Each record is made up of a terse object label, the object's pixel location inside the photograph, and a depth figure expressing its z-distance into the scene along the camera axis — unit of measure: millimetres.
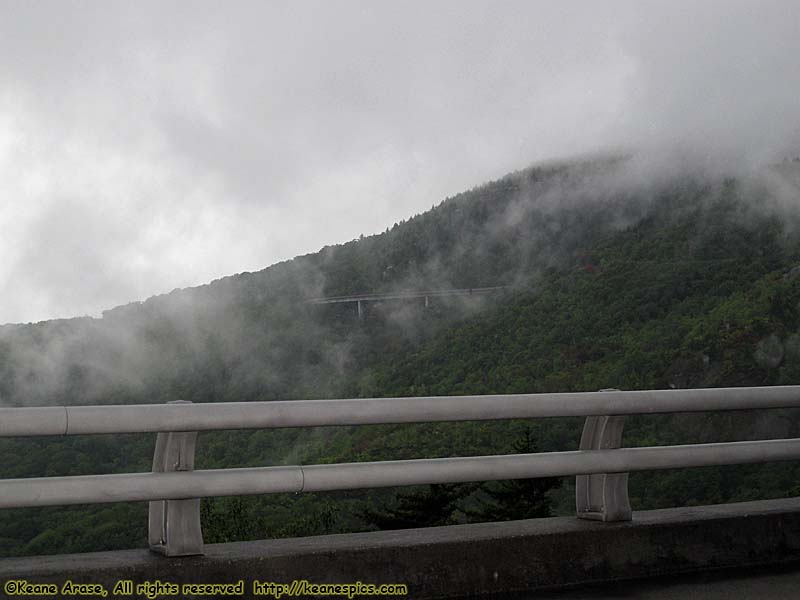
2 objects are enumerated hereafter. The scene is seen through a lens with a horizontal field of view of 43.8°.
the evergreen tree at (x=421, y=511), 18469
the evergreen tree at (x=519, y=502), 22594
